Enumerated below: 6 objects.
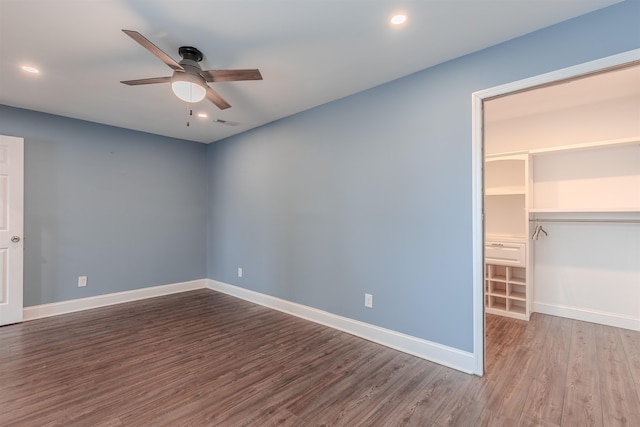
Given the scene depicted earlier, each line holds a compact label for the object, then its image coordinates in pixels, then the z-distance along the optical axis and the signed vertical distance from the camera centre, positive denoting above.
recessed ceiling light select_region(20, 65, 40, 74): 2.62 +1.32
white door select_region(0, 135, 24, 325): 3.38 -0.13
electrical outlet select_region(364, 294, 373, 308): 3.04 -0.90
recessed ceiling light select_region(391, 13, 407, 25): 1.97 +1.33
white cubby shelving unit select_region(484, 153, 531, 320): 3.67 -0.30
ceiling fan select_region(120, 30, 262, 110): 2.17 +1.04
